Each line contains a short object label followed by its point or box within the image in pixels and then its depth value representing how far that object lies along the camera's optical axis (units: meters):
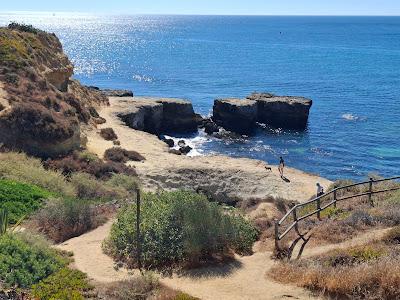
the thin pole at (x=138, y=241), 14.79
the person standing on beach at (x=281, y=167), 35.38
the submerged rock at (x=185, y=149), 46.78
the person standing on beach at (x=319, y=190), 26.83
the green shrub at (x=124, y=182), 28.39
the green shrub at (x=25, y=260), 13.05
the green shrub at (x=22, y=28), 49.34
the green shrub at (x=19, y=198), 19.16
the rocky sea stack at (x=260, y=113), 55.06
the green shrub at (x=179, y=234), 15.10
